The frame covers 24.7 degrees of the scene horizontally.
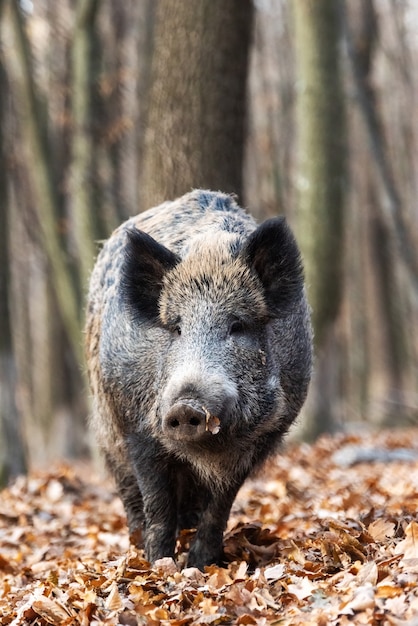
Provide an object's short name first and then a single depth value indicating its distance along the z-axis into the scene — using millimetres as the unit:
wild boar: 5148
